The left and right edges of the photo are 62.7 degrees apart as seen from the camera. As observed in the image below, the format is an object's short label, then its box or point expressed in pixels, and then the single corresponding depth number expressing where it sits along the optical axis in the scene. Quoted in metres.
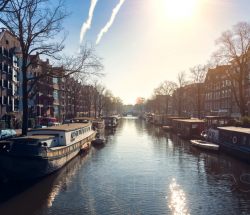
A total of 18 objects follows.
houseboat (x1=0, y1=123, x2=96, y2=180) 16.82
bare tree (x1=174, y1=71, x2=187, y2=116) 69.12
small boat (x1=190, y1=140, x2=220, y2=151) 28.56
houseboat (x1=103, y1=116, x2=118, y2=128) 61.82
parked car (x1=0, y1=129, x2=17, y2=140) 27.83
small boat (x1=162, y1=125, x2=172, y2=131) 55.48
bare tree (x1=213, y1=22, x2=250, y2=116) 34.21
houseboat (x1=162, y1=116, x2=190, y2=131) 56.16
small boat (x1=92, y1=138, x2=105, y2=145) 34.45
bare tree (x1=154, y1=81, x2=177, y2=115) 84.31
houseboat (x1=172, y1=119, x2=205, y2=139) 39.93
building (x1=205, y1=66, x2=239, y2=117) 60.61
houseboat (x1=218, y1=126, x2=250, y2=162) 24.11
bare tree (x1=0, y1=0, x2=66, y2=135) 24.02
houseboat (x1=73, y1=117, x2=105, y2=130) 42.34
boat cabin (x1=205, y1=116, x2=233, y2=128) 35.88
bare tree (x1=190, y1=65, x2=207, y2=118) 55.51
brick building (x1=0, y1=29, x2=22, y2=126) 40.04
